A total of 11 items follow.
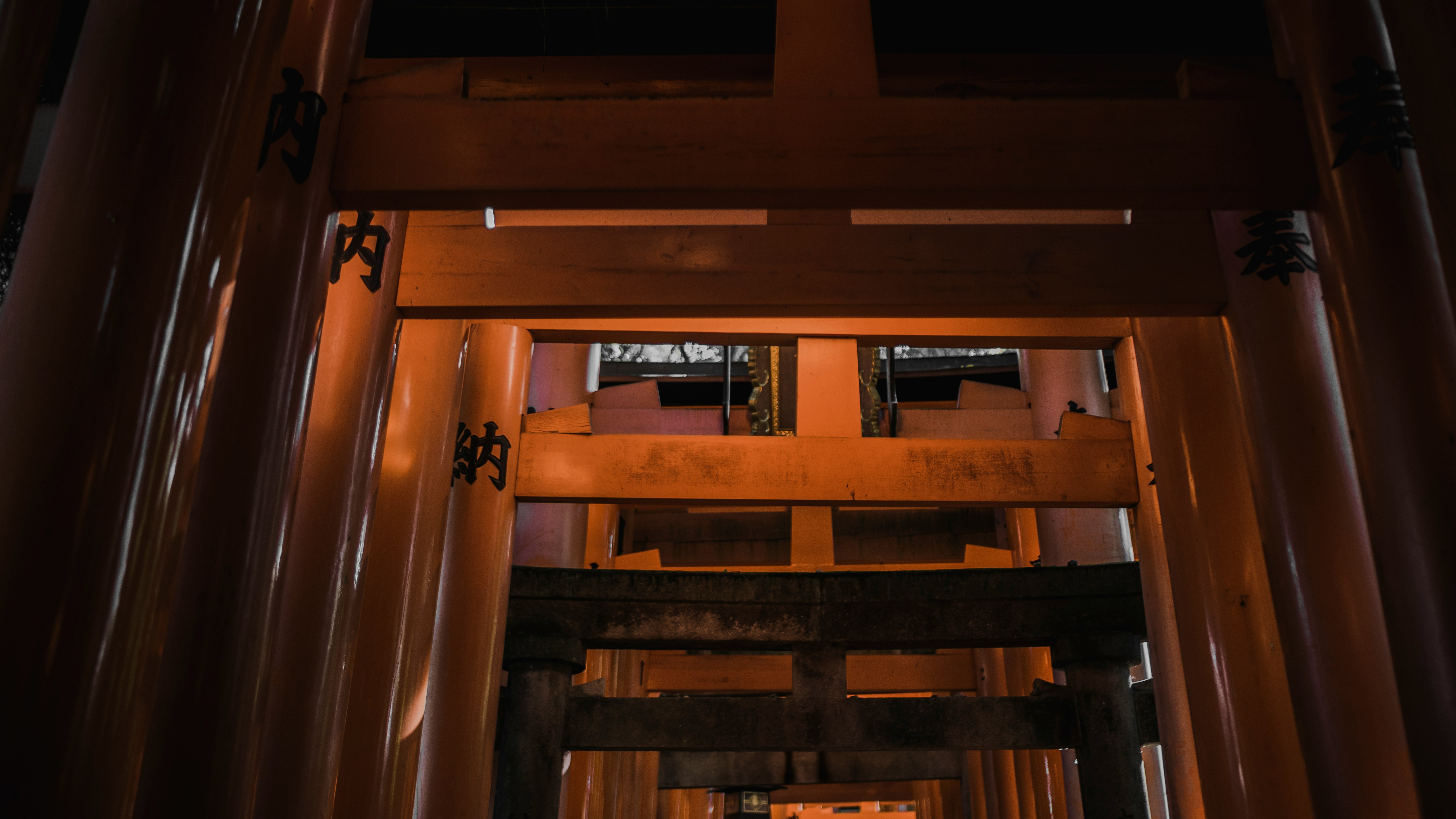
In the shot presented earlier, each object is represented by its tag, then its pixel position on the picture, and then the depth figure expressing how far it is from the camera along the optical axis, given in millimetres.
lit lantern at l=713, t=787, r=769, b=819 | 14188
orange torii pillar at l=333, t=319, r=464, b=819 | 3893
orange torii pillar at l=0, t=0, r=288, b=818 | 1607
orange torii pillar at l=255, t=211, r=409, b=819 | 3148
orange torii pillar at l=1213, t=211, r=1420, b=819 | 2697
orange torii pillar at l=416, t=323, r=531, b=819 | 4746
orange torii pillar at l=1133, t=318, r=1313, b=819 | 3494
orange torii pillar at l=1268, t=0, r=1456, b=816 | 2209
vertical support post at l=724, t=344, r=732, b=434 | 11844
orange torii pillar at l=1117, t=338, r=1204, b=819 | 5035
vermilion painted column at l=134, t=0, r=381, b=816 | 2312
